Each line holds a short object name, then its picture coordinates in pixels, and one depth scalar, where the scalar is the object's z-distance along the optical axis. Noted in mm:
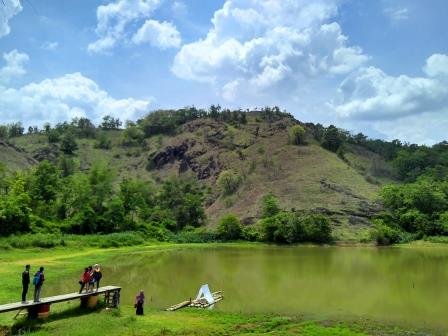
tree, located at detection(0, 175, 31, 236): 68188
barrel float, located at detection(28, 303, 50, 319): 24320
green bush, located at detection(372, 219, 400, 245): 92312
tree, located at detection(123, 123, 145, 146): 188250
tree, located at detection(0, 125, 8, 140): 172650
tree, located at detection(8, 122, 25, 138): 193875
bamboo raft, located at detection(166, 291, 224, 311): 30600
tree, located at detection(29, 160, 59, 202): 91250
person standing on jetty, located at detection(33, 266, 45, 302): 24453
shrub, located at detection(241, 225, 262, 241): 95812
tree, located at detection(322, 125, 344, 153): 152750
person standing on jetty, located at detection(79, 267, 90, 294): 27834
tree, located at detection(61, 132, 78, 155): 167625
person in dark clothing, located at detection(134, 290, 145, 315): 26906
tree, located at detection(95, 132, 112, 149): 181725
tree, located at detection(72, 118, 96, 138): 195162
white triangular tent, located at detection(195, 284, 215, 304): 32369
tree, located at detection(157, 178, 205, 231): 109188
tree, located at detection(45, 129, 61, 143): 173125
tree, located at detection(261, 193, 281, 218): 103125
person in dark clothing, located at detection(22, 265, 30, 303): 25062
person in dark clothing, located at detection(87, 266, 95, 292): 28188
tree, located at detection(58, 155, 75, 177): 139800
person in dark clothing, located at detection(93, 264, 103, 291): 28527
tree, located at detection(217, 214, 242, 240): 95812
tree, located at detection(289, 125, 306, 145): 145750
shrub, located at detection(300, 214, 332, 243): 92875
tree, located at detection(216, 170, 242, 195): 131250
